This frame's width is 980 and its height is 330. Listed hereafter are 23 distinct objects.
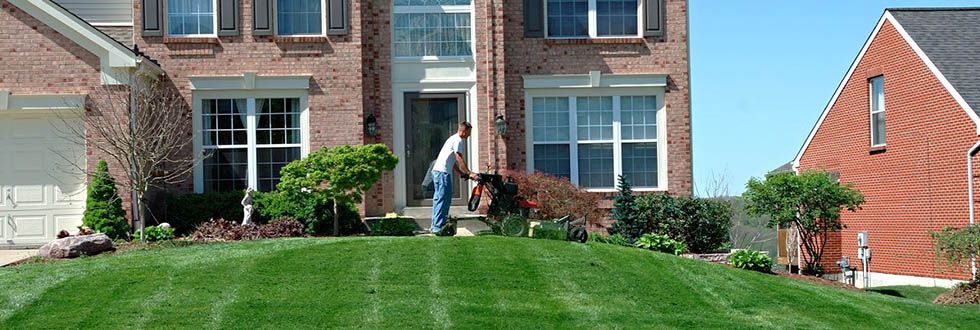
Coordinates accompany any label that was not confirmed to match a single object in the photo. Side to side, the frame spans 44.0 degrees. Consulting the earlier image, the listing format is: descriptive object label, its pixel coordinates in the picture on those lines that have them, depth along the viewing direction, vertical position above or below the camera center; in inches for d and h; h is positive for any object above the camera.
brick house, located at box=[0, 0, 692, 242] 877.2 +60.3
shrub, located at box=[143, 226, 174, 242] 764.0 -42.1
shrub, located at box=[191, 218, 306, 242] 781.3 -42.4
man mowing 687.1 -5.6
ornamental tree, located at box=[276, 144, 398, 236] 786.2 -4.6
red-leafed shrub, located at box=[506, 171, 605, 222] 833.5 -23.6
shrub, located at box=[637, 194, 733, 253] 837.8 -43.2
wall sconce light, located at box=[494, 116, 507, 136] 888.9 +27.2
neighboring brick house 919.0 +17.5
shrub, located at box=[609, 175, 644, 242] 848.3 -41.3
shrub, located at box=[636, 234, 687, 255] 782.5 -54.3
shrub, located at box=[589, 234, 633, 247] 797.1 -52.4
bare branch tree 709.9 +24.9
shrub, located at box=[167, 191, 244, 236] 851.4 -29.9
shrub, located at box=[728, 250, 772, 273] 728.3 -61.7
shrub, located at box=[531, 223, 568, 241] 698.2 -40.2
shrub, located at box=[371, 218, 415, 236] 798.5 -41.9
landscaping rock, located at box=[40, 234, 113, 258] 680.4 -43.9
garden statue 830.5 -27.4
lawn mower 685.9 -26.3
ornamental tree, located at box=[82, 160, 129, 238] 788.0 -25.9
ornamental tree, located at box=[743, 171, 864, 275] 901.8 -30.8
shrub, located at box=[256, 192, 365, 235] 820.6 -31.3
